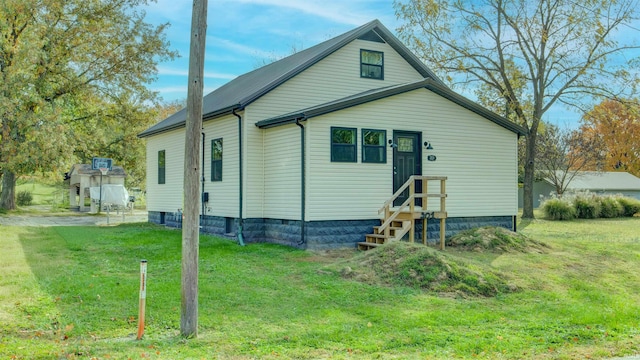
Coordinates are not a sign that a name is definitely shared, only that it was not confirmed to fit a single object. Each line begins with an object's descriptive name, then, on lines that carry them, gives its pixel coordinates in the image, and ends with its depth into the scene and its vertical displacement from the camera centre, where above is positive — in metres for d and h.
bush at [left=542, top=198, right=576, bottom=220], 26.36 -0.64
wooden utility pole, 6.49 +0.33
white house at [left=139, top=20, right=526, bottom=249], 13.60 +1.26
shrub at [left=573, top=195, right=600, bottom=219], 27.34 -0.56
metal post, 6.24 -1.18
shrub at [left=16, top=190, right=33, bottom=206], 39.11 -0.28
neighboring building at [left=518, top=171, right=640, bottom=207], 43.94 +1.01
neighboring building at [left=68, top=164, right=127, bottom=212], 33.12 +0.99
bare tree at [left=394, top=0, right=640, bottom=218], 25.45 +6.90
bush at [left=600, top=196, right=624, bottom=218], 28.47 -0.53
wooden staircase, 13.16 -0.51
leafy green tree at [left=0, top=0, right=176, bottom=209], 23.70 +5.85
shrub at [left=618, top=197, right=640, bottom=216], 29.58 -0.49
